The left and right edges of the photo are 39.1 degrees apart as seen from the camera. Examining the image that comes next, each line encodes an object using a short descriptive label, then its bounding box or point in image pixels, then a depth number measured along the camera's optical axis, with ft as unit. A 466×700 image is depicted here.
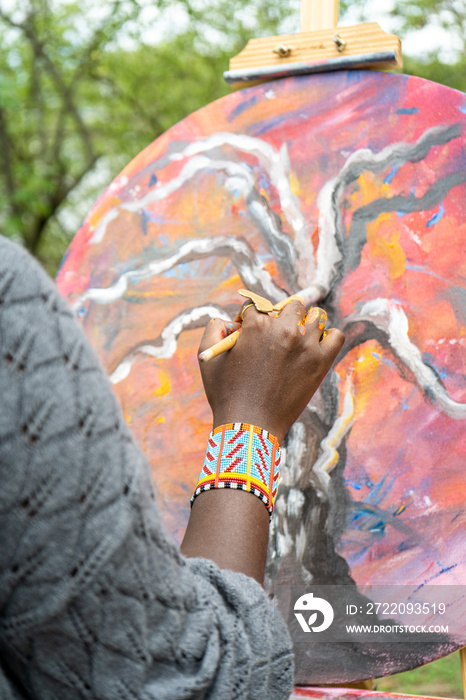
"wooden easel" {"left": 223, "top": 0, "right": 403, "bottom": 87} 4.52
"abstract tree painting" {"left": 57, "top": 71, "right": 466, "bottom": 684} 4.10
